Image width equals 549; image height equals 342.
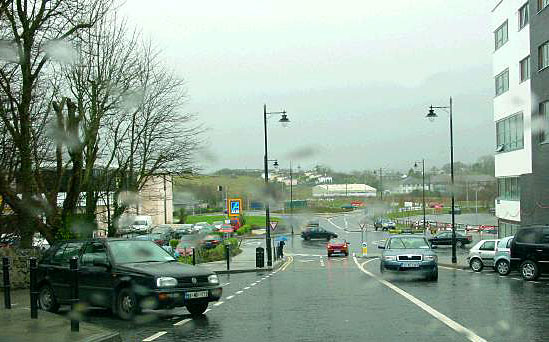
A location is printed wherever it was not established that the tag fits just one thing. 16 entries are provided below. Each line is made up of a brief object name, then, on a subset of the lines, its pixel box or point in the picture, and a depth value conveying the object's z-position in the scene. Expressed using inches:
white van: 1573.6
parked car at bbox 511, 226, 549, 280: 861.2
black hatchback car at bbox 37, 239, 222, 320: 469.7
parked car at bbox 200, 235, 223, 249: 1796.3
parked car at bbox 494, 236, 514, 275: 1006.4
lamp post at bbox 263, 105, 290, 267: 1379.2
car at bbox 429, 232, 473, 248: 2337.6
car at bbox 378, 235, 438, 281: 858.8
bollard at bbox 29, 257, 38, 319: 452.4
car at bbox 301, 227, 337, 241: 2292.1
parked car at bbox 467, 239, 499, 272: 1144.8
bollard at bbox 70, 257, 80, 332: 396.5
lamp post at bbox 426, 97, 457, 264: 1322.6
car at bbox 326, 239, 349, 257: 1871.3
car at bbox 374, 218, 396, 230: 2259.6
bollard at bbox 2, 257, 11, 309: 498.9
